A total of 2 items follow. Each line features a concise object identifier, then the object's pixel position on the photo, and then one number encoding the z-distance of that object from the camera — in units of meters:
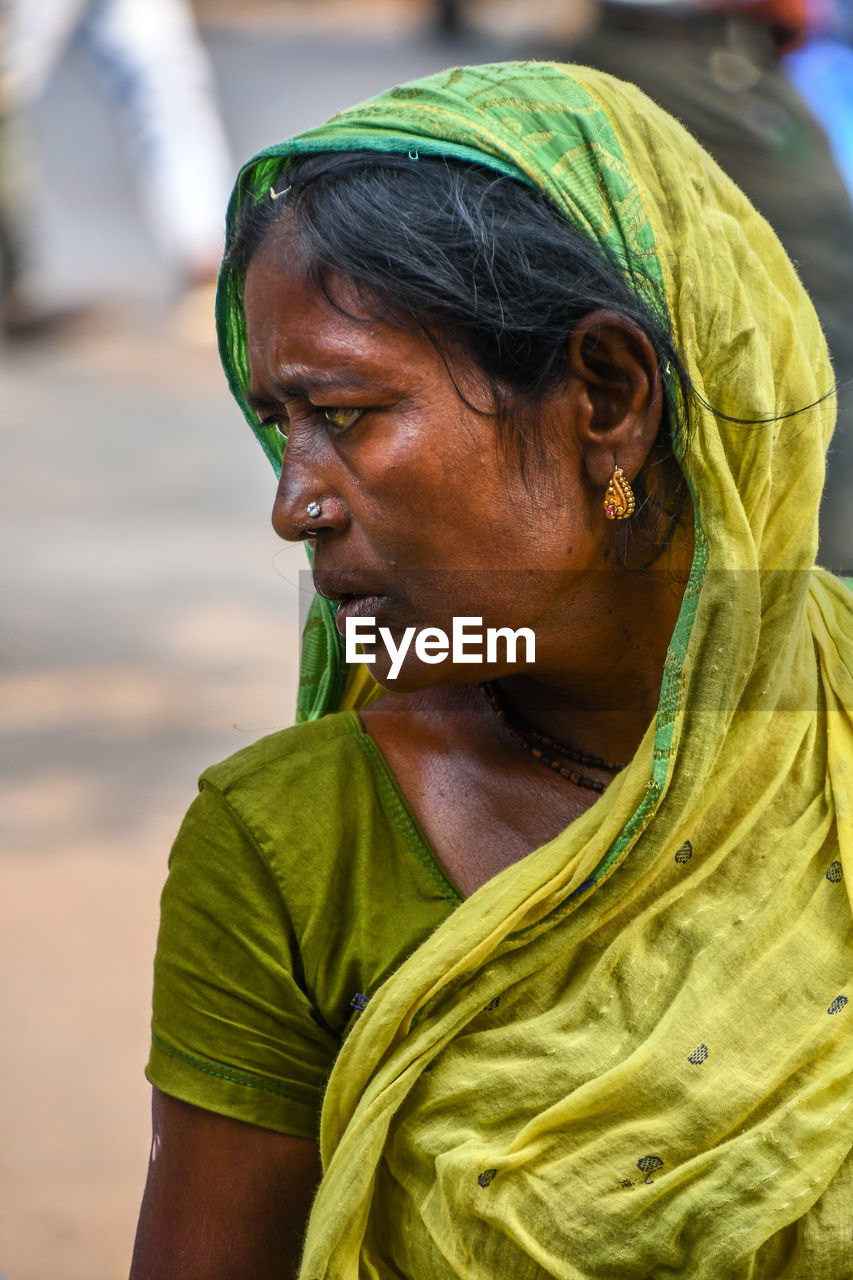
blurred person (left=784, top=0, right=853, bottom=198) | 4.37
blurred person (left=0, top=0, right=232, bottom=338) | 9.82
